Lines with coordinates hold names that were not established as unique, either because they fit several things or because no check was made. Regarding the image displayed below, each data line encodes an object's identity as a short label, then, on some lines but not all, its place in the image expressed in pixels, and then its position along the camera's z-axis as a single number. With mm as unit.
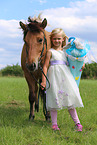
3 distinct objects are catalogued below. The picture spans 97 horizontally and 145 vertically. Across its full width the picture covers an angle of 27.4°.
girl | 3510
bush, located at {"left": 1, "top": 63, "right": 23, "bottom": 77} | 26600
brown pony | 3305
